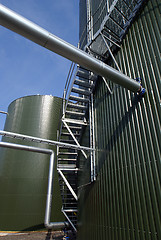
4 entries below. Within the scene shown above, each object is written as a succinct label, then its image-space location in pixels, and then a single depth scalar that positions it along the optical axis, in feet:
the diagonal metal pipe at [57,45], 13.26
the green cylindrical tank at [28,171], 47.32
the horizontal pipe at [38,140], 26.33
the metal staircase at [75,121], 31.73
